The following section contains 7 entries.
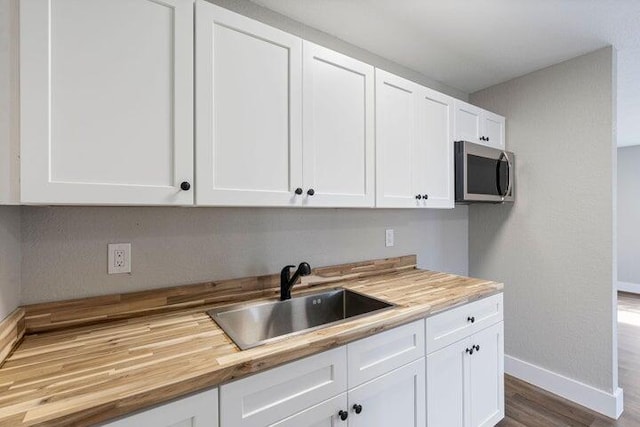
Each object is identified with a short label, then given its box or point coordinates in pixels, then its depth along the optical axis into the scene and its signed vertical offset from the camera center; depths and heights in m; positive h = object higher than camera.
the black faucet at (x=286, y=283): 1.48 -0.34
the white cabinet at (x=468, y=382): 1.40 -0.87
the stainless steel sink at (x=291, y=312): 1.35 -0.49
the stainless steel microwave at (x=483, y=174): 2.00 +0.30
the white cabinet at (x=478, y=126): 2.06 +0.67
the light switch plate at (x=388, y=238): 2.13 -0.17
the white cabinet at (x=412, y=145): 1.62 +0.41
